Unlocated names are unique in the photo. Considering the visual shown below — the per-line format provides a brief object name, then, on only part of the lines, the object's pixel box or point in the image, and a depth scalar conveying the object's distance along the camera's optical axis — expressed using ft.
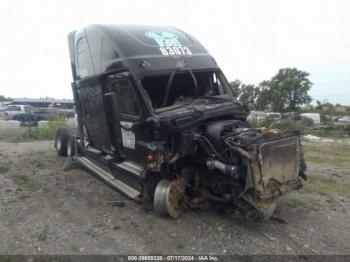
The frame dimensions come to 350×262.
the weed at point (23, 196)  21.24
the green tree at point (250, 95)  163.94
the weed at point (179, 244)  14.92
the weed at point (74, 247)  14.46
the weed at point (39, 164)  30.25
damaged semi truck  16.20
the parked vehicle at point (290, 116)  98.70
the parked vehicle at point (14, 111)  102.97
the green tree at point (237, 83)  155.92
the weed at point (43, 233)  15.49
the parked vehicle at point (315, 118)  89.63
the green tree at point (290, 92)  155.33
